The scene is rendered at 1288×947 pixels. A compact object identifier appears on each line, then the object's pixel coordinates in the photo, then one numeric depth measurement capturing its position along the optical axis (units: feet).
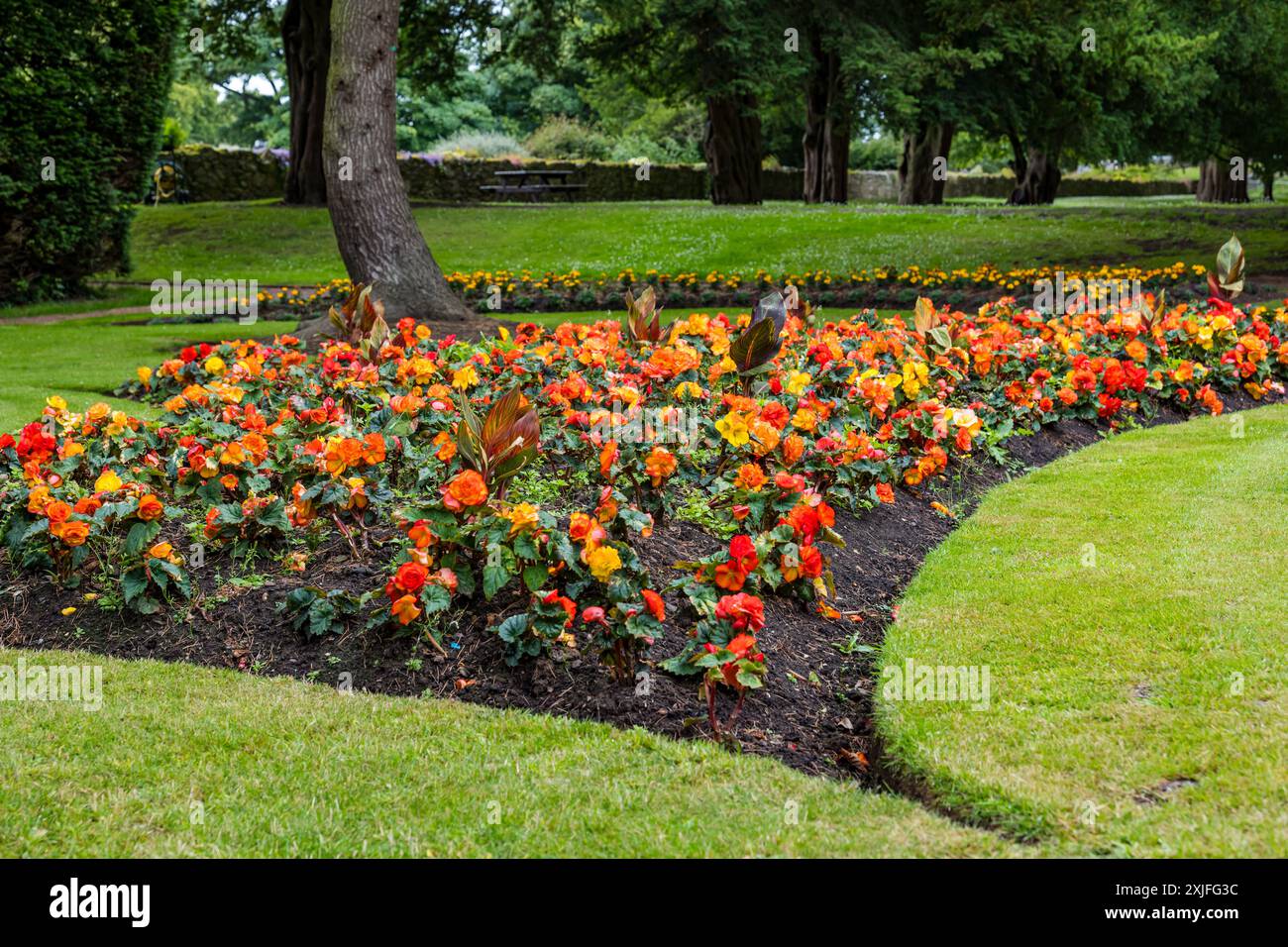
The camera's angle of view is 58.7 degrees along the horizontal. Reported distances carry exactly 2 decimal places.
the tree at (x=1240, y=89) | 93.04
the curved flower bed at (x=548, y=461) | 11.25
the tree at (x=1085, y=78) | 75.51
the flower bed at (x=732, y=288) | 41.60
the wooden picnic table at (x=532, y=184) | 96.68
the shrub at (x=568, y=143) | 140.15
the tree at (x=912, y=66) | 71.77
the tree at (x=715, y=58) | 73.31
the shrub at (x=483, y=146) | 131.11
